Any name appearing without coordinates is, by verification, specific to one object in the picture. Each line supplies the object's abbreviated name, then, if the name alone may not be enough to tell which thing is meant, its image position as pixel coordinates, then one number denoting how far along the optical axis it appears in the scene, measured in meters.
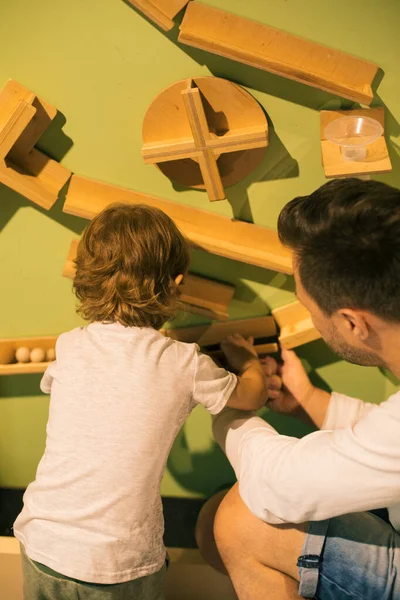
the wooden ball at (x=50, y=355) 1.33
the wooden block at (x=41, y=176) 1.14
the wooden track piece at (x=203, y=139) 1.00
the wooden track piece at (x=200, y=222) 1.17
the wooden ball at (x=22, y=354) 1.32
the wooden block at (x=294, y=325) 1.24
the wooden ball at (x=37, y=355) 1.31
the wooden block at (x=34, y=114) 1.11
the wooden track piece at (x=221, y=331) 1.27
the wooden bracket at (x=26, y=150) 1.08
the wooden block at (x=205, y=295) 1.24
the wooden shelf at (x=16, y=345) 1.34
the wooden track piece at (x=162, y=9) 1.01
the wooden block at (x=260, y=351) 1.26
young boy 1.05
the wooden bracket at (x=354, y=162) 1.01
